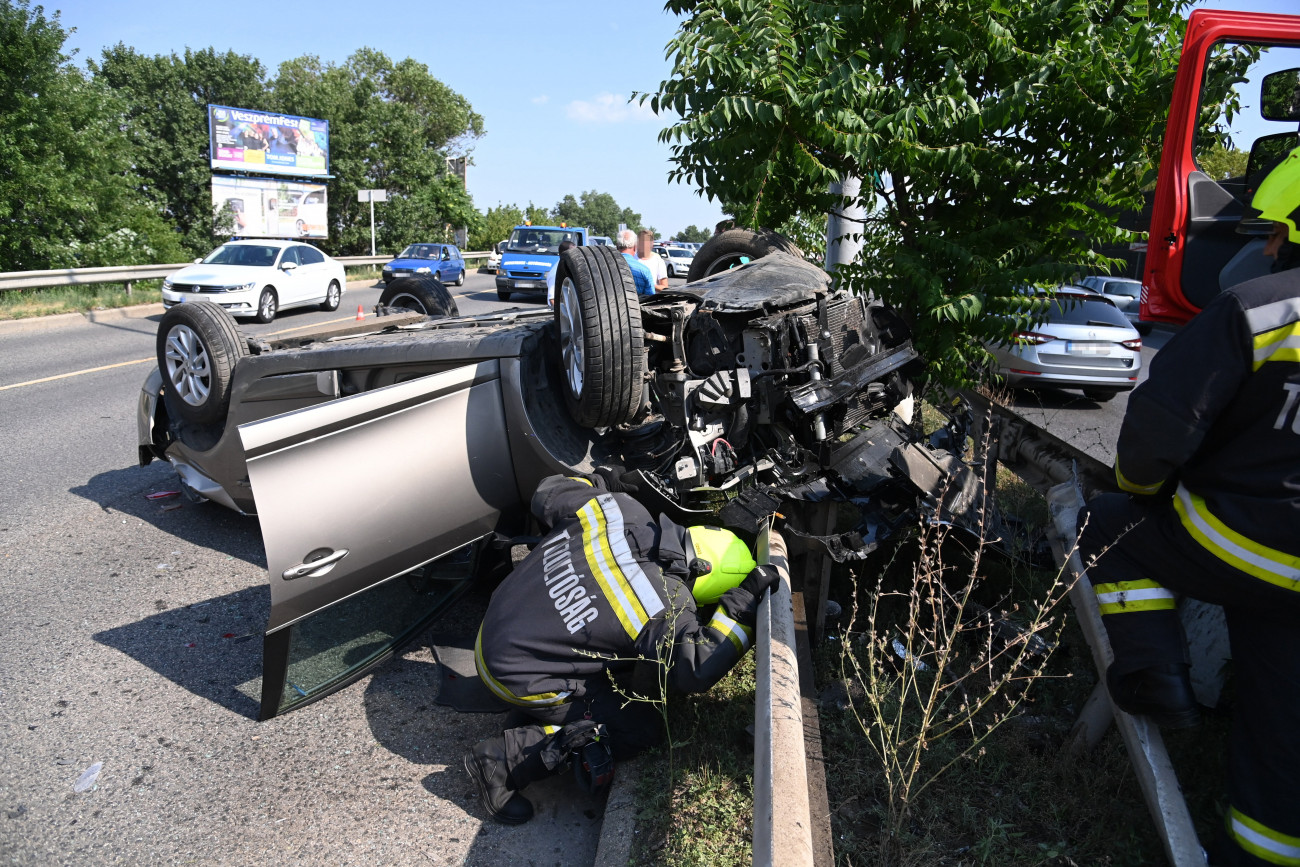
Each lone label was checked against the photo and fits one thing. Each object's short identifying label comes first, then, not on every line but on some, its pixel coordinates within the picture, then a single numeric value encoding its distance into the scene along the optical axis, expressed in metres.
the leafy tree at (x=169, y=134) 33.41
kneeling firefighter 2.56
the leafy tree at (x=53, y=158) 16.77
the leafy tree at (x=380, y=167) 37.84
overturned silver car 2.98
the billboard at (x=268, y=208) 31.31
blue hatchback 22.59
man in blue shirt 6.78
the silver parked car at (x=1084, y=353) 9.69
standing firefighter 1.87
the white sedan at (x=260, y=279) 13.93
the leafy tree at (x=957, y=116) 4.16
